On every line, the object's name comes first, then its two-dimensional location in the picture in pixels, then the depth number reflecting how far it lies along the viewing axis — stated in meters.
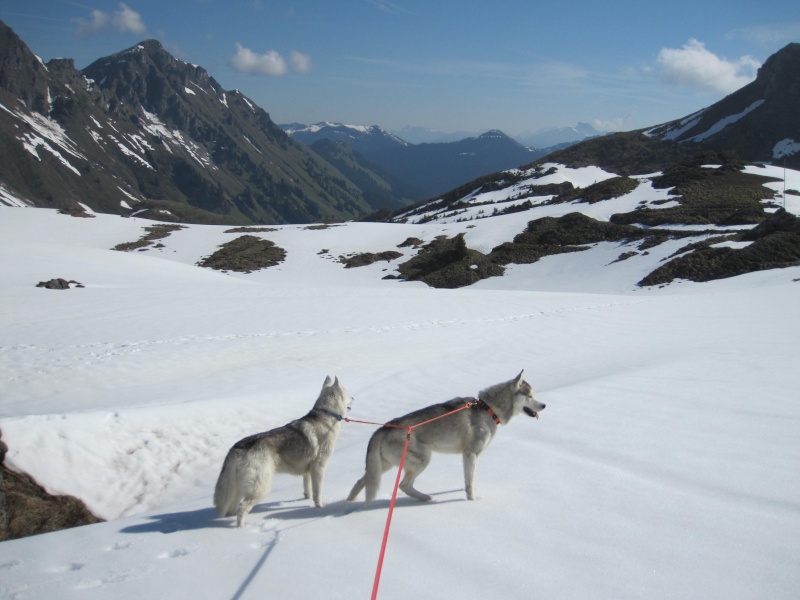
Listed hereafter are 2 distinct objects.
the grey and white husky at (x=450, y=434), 5.58
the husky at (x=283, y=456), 5.41
